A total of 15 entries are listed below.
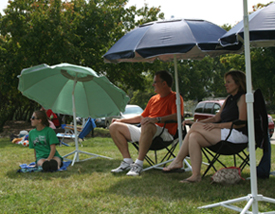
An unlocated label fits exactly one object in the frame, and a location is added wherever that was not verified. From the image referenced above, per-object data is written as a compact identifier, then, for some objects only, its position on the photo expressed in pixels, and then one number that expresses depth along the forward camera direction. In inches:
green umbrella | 239.6
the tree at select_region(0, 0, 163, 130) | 581.6
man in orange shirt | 187.6
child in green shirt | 207.6
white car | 687.4
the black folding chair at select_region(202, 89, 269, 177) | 154.7
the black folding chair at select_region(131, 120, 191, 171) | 193.1
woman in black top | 158.7
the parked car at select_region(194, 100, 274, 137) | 573.6
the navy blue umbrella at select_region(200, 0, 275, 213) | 109.1
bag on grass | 155.9
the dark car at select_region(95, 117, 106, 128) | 959.4
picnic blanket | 204.9
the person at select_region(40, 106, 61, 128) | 428.3
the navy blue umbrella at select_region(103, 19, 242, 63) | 159.0
